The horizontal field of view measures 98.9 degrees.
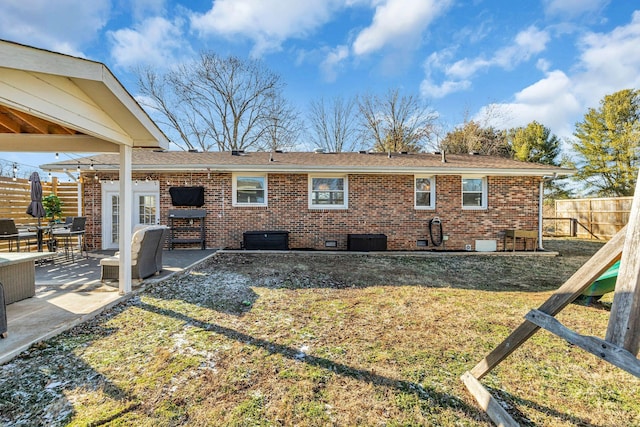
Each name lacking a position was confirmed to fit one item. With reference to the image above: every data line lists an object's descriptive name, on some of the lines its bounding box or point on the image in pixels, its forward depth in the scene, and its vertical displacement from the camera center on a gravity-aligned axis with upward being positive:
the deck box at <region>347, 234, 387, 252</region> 9.20 -1.01
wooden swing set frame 1.46 -0.64
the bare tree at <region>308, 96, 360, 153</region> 21.88 +7.08
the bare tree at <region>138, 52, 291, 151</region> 21.12 +8.50
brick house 9.29 +0.42
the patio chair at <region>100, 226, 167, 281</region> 5.08 -0.91
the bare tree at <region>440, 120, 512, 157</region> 21.22 +5.75
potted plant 10.05 +0.15
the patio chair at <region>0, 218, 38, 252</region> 6.56 -0.55
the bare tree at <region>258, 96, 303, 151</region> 21.66 +6.84
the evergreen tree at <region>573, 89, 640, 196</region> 17.81 +4.75
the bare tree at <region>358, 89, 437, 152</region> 21.52 +7.32
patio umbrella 7.22 +0.24
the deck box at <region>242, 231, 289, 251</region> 9.06 -0.98
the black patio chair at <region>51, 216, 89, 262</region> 7.24 -0.56
